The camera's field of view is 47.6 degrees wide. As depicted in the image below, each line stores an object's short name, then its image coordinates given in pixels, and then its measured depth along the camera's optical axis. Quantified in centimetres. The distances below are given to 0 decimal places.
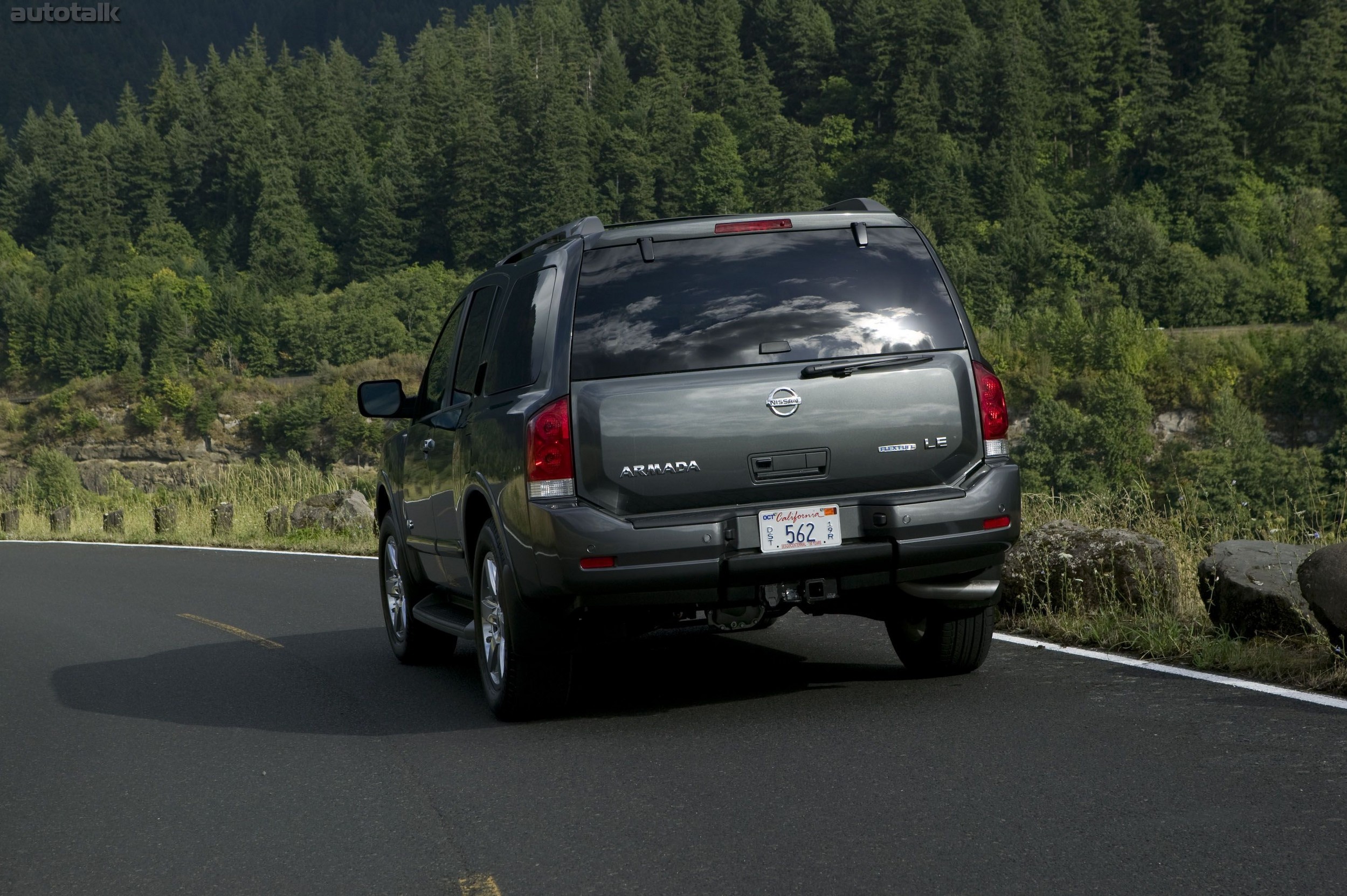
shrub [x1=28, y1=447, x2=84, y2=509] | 8719
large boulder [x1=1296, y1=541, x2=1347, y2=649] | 686
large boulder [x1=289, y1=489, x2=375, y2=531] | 2111
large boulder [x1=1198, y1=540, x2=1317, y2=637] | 772
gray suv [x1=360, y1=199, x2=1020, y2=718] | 639
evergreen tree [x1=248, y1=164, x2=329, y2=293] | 16338
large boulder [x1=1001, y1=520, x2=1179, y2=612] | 894
